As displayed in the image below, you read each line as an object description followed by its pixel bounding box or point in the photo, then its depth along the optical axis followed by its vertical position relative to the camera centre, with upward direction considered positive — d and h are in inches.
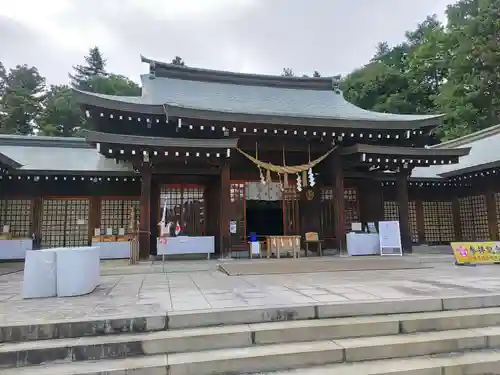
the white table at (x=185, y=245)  358.6 -17.0
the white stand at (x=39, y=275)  187.9 -22.6
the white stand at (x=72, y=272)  191.3 -21.7
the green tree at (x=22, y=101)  1146.0 +434.6
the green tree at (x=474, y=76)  783.1 +337.2
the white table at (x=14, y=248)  413.7 -16.8
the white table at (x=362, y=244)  392.5 -22.4
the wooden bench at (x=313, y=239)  400.2 -16.5
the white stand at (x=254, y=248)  378.9 -22.8
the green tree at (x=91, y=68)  1577.4 +741.4
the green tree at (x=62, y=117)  1183.6 +382.5
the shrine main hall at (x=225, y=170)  364.8 +67.0
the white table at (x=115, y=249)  415.8 -22.4
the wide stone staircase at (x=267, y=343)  120.5 -43.3
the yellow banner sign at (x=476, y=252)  322.0 -29.0
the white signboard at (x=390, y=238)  390.0 -16.9
